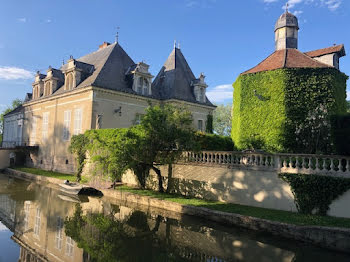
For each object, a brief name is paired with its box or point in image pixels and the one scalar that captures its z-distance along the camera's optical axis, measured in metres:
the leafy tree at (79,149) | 18.67
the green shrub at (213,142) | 15.80
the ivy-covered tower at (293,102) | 15.78
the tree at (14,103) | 50.98
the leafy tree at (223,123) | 50.59
